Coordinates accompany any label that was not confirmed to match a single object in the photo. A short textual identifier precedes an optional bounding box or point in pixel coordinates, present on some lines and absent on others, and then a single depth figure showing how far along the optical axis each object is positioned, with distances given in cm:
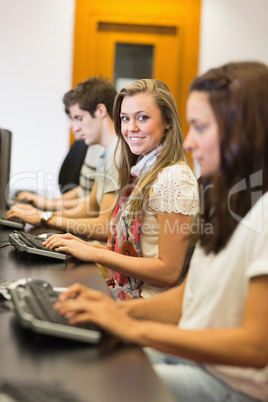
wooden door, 461
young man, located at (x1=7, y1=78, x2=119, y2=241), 249
